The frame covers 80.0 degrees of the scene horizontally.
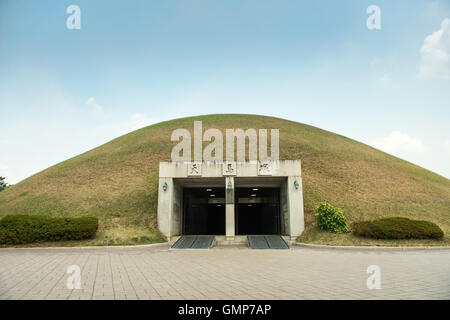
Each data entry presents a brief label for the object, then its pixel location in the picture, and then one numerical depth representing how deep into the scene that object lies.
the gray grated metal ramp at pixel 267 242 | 17.25
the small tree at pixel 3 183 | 73.03
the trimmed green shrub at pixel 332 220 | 20.00
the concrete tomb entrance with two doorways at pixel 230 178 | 20.17
